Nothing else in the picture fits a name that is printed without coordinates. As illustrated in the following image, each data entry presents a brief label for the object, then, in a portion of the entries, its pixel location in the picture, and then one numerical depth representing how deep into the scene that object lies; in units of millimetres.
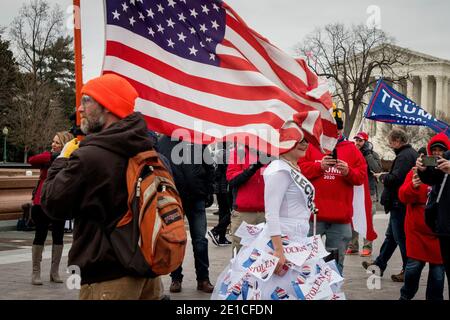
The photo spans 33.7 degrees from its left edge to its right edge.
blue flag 10938
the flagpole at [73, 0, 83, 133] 4273
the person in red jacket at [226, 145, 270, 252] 7547
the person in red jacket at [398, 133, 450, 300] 7125
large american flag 5465
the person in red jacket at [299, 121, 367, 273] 7281
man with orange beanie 3506
